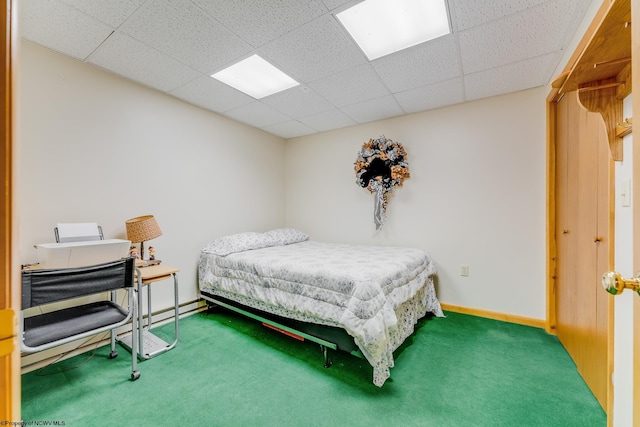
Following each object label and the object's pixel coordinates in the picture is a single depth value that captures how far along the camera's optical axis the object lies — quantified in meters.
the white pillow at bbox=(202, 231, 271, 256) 2.81
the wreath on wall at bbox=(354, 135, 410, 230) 3.19
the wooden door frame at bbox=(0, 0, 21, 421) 0.46
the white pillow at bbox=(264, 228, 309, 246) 3.31
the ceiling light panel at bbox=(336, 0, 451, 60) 1.63
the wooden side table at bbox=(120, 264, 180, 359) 1.95
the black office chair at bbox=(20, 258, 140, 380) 1.37
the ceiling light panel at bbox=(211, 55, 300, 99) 2.28
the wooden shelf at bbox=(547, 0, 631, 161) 0.72
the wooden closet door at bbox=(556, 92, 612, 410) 1.47
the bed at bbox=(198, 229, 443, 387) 1.74
